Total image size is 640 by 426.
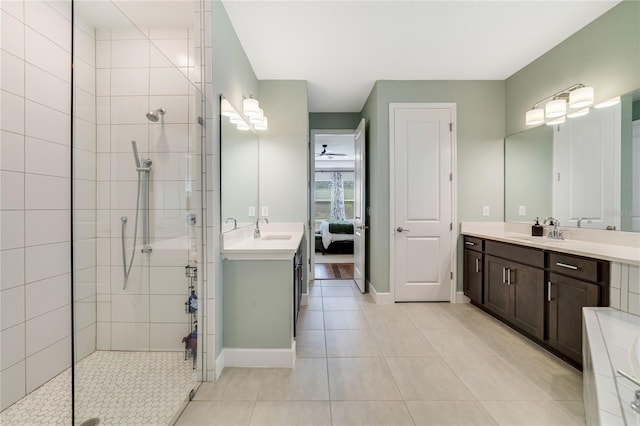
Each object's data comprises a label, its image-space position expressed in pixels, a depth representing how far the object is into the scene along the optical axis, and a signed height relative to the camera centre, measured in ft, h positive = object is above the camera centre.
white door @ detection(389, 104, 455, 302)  10.93 +0.77
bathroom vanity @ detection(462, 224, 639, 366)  6.02 -1.81
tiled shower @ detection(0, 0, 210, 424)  3.92 +0.30
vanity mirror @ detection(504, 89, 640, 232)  6.79 +1.29
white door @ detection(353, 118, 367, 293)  12.28 +0.05
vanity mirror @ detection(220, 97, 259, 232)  6.78 +1.18
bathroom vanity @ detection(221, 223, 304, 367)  6.57 -2.39
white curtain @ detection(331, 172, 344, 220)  31.53 +1.82
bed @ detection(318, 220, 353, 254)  21.49 -1.91
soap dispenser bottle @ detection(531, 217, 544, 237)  9.16 -0.56
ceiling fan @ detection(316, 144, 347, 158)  23.74 +5.19
